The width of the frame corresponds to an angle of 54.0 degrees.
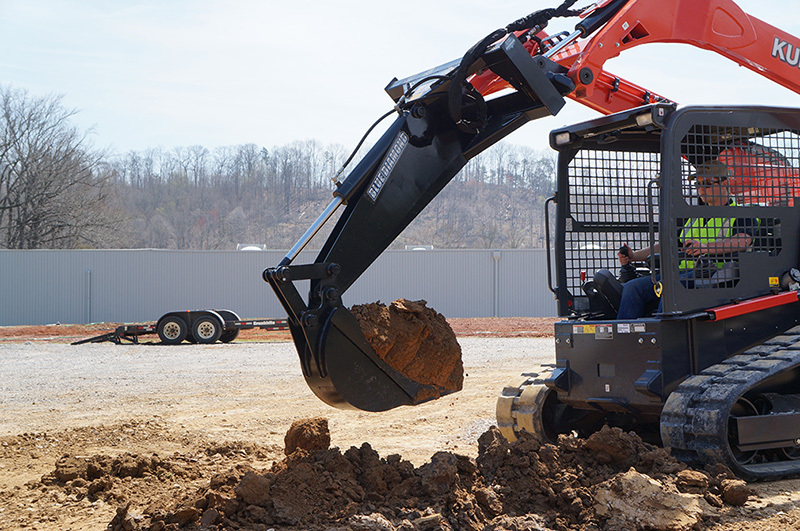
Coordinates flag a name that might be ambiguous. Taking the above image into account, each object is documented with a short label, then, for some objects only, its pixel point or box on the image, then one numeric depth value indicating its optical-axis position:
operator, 5.57
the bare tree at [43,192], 42.22
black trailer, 20.89
